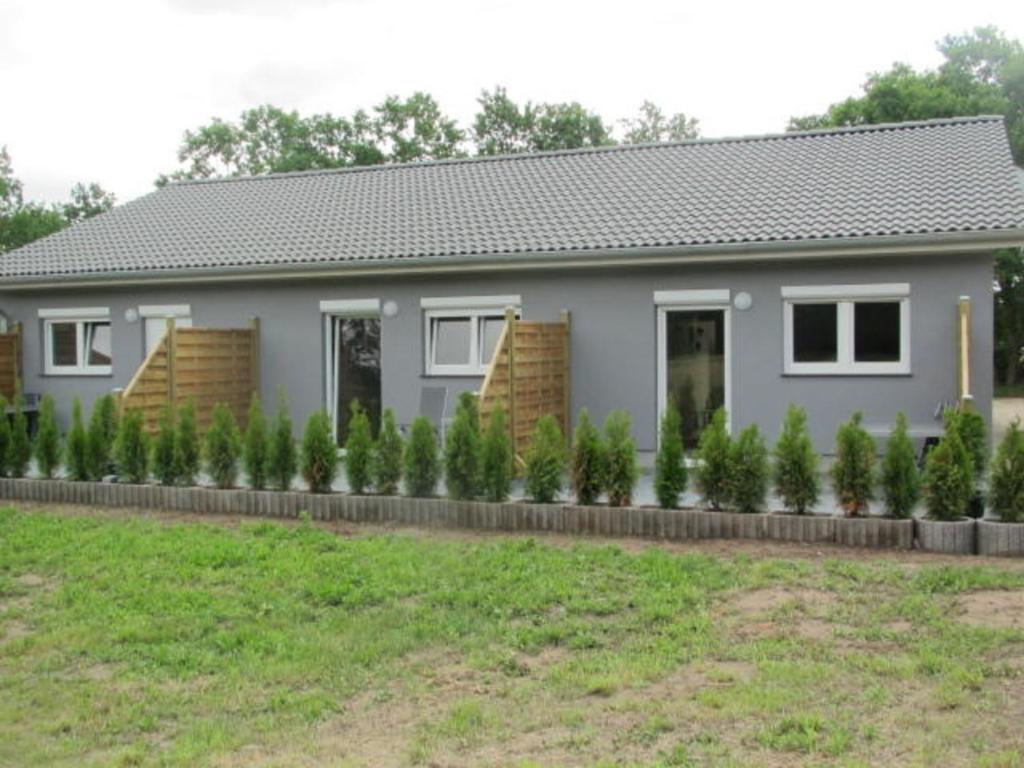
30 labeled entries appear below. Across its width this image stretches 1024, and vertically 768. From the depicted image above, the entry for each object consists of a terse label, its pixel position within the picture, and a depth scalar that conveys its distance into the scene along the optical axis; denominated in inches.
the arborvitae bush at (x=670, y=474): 385.1
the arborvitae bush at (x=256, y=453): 444.1
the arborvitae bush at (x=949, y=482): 345.4
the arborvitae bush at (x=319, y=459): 431.8
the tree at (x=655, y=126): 2314.2
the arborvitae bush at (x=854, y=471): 361.7
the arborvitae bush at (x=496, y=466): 401.7
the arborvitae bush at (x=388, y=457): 424.2
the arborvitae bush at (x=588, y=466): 393.4
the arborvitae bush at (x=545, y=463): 398.3
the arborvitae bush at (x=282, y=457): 438.1
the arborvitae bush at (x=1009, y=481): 339.9
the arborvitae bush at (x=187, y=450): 458.6
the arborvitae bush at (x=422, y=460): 416.2
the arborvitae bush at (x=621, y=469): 391.5
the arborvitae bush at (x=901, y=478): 353.4
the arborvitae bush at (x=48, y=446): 484.1
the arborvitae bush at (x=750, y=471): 372.2
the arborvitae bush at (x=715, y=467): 375.9
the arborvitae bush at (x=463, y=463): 405.7
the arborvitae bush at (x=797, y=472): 368.2
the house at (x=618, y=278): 515.2
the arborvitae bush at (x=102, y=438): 477.1
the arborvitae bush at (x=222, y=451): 453.1
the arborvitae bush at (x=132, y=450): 465.4
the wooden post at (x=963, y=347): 468.8
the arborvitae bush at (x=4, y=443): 492.7
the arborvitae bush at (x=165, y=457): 460.1
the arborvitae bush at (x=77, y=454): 477.7
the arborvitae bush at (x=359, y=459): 426.3
